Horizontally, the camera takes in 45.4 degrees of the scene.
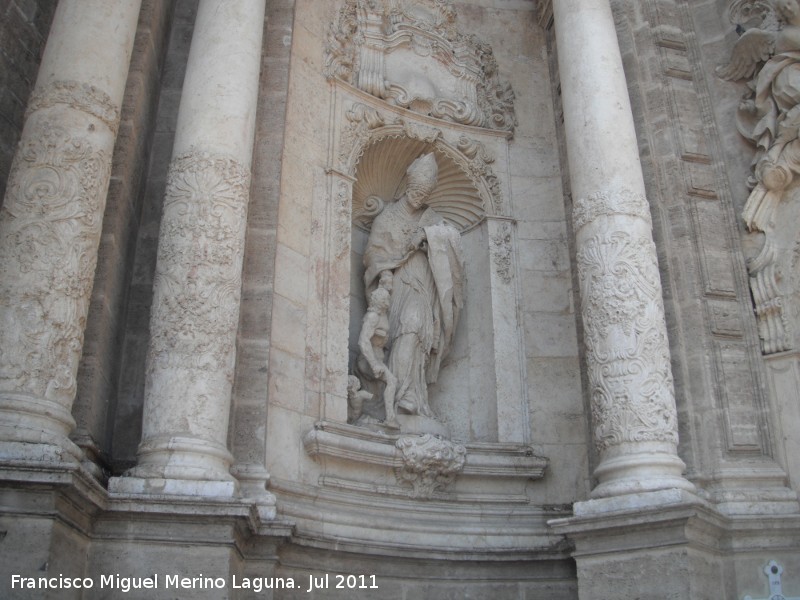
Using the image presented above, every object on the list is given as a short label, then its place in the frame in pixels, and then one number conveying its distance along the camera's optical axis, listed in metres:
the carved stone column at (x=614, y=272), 7.46
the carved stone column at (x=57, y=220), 6.07
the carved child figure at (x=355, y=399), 8.78
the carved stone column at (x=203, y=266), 6.64
